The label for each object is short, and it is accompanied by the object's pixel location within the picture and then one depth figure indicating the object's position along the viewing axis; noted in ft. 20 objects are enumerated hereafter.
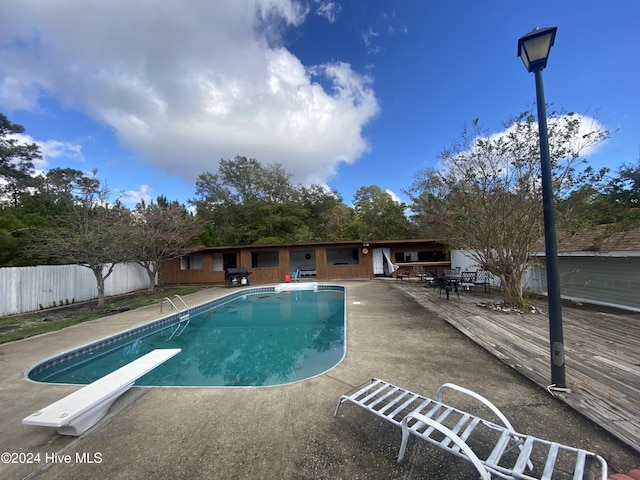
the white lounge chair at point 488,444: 4.83
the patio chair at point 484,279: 32.82
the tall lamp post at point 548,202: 8.73
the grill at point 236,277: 49.85
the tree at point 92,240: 28.20
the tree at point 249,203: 82.38
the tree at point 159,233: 42.55
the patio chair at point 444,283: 27.04
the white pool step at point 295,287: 47.19
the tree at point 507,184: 19.56
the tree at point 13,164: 62.64
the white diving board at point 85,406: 7.19
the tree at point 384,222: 79.25
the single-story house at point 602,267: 20.47
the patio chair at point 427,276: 39.09
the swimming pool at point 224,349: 14.88
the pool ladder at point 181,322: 23.43
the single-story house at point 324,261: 53.31
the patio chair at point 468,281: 32.30
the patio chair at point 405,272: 50.39
